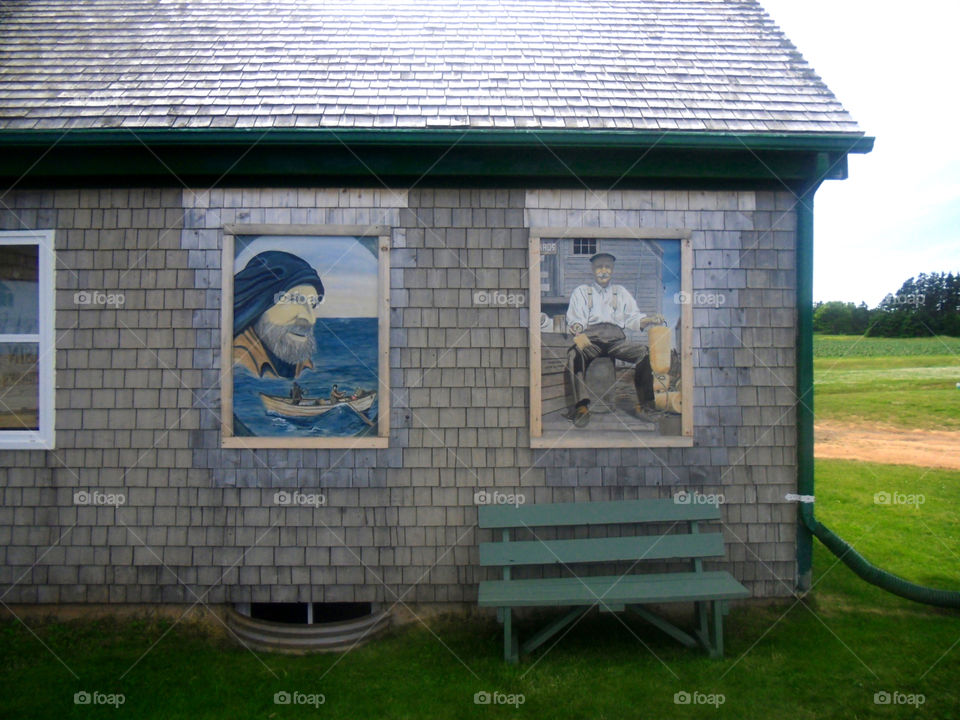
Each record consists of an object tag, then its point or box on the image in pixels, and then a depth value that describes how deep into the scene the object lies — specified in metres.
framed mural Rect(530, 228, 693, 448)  5.49
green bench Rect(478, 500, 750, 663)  4.65
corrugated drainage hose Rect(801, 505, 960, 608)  5.39
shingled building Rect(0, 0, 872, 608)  5.41
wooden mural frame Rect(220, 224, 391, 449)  5.41
